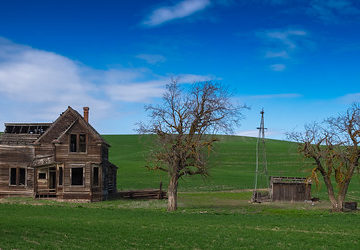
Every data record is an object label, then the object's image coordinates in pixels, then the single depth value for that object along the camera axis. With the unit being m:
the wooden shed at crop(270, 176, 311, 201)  47.12
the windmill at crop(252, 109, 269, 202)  46.26
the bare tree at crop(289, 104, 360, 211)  35.66
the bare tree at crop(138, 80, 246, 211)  35.12
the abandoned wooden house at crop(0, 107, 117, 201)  44.56
